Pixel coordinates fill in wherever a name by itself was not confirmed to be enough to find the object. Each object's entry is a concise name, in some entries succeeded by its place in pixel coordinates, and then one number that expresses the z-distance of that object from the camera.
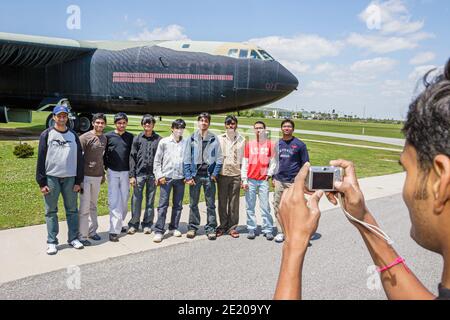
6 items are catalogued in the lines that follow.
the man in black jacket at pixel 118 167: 5.76
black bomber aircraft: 14.82
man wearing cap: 4.96
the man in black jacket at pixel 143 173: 5.99
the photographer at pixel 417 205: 1.03
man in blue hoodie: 6.13
